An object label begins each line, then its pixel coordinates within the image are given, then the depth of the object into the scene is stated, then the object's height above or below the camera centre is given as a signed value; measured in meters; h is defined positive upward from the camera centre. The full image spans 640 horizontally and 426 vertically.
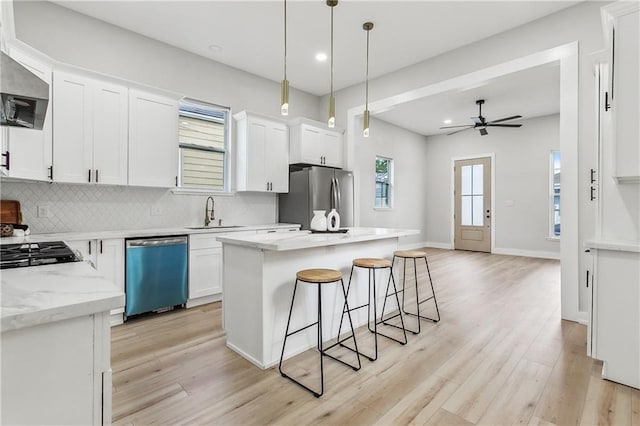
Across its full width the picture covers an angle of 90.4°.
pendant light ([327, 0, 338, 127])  2.87 +0.91
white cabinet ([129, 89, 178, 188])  3.46 +0.82
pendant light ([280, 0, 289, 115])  2.50 +0.93
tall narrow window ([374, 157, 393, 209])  7.29 +0.75
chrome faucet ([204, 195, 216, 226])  4.33 -0.01
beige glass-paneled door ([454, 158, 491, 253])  7.68 +0.26
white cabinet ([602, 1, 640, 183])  2.05 +0.87
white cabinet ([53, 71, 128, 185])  2.98 +0.81
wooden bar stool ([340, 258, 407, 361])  2.58 -0.72
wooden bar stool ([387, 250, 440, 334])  3.05 -0.40
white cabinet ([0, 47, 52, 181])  2.63 +0.55
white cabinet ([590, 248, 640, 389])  2.06 -0.66
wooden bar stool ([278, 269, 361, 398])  2.06 -0.45
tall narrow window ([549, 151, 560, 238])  6.75 +0.41
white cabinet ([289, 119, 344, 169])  5.01 +1.15
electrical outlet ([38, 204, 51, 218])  3.13 +0.01
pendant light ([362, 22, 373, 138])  3.31 +1.06
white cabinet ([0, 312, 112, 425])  0.84 -0.46
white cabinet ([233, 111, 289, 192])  4.54 +0.88
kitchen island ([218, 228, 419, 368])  2.29 -0.60
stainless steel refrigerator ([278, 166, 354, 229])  4.75 +0.28
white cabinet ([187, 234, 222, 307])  3.65 -0.67
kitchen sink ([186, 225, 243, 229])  4.20 -0.20
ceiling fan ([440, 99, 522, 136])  5.81 +1.72
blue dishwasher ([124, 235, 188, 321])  3.19 -0.65
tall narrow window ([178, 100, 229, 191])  4.25 +0.94
